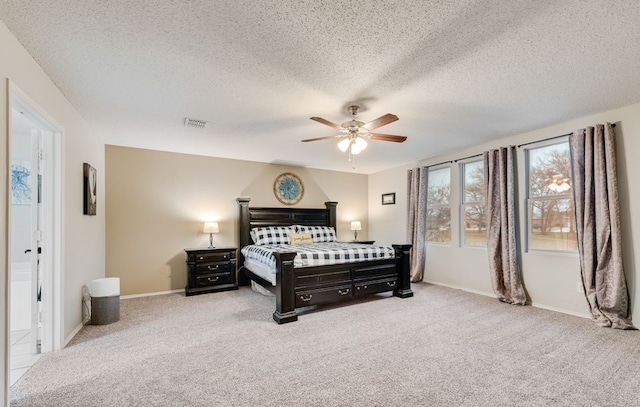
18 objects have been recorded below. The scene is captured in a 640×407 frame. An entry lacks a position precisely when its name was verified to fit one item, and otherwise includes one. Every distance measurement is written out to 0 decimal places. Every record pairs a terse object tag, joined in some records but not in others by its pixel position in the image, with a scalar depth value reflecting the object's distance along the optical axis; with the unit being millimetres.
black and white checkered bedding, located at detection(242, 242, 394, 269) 3906
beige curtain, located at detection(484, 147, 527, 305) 4172
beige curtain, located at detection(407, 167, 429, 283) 5629
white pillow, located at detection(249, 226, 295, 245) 5426
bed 3648
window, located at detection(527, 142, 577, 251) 3877
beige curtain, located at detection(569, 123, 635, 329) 3213
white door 2678
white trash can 3375
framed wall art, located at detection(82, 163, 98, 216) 3404
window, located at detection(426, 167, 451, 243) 5488
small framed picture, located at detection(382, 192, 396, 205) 6531
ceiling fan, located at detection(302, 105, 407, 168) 3191
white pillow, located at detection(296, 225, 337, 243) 5918
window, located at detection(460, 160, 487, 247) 4902
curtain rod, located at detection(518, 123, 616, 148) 3786
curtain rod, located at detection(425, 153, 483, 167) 4853
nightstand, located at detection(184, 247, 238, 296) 4820
